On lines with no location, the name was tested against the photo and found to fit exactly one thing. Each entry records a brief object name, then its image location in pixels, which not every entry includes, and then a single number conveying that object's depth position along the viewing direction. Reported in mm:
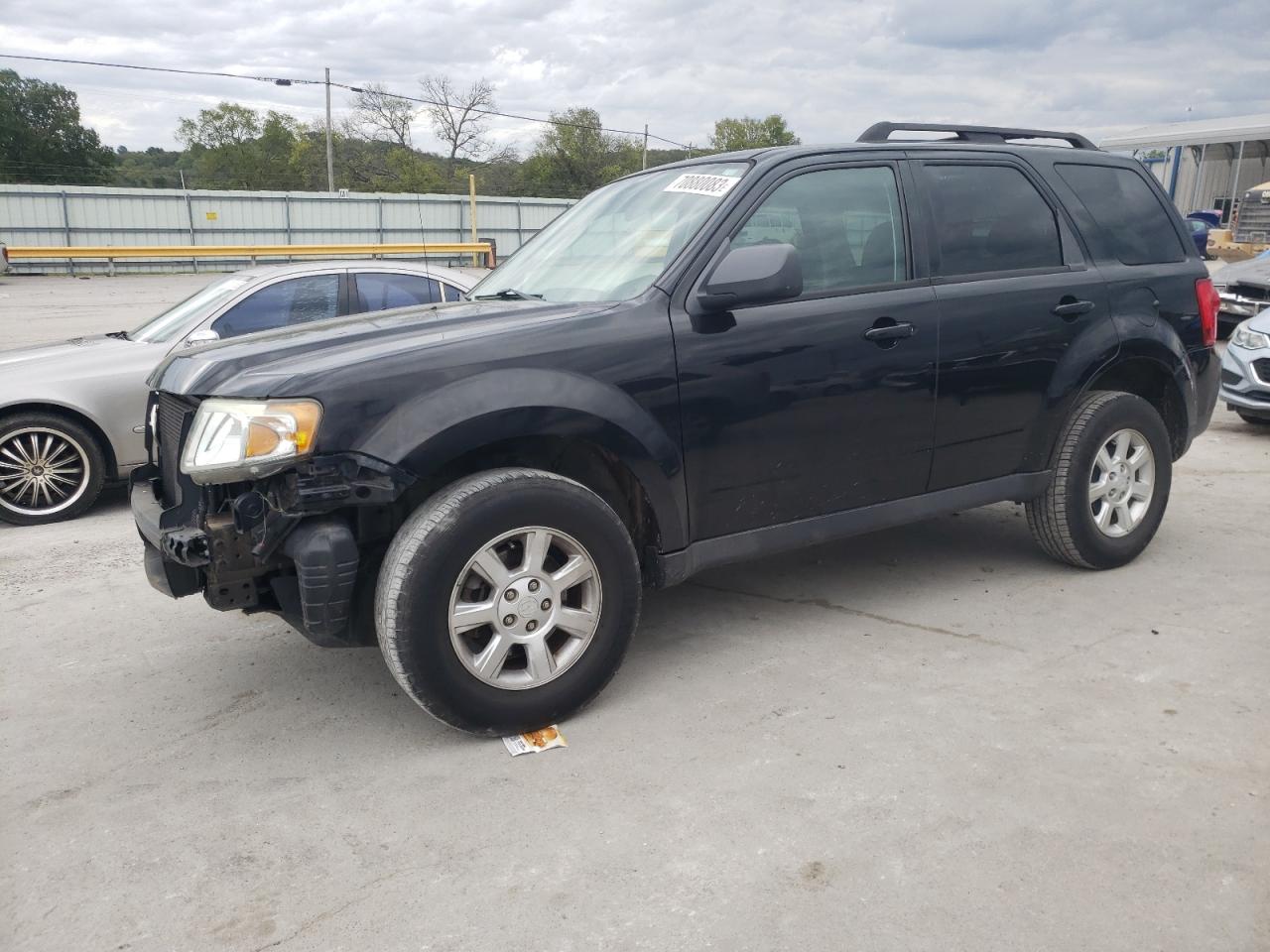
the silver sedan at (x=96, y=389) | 6227
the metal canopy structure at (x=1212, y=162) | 32000
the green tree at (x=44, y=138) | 69062
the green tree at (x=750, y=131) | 102688
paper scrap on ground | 3354
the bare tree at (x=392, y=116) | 69062
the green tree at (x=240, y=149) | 83875
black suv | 3150
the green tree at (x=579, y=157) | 76625
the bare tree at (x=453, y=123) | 67312
